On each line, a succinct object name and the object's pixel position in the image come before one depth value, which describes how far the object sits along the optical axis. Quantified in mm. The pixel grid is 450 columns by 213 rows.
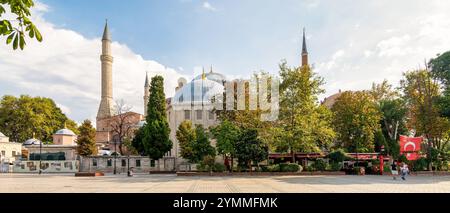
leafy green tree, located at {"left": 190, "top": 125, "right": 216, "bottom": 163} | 37625
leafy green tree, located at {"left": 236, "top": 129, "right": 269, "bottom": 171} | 31078
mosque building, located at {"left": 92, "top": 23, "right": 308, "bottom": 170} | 52156
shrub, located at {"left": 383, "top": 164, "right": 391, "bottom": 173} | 31944
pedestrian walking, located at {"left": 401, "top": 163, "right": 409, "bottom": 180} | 24897
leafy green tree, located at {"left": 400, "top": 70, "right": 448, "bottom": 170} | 32375
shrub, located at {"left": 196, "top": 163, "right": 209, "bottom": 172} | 32156
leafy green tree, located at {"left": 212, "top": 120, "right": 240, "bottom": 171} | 31422
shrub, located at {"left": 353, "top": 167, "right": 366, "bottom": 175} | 31905
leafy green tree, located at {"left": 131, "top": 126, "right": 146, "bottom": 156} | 47750
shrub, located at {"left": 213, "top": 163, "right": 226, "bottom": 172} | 31625
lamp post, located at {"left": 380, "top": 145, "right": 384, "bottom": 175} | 31872
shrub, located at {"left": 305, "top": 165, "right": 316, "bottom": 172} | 32312
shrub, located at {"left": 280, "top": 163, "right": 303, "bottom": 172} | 31438
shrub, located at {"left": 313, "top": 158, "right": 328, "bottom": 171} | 32500
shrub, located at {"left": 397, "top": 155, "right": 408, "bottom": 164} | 33988
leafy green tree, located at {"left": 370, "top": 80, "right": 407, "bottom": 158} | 40438
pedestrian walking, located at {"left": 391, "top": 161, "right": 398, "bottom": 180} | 25250
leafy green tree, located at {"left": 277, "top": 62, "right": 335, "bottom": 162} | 30766
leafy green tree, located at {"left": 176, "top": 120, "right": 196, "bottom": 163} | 39188
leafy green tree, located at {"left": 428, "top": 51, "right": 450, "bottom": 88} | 34219
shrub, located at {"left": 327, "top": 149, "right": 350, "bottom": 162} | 35125
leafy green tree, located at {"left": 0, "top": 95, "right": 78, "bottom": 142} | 61688
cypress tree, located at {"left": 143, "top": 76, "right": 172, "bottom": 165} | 41719
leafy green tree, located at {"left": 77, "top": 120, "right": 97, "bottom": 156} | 46062
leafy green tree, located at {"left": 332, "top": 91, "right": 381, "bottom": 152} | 37688
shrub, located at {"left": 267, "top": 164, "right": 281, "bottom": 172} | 31359
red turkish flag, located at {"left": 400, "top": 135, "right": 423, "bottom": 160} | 33312
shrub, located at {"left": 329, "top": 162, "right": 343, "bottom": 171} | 32719
